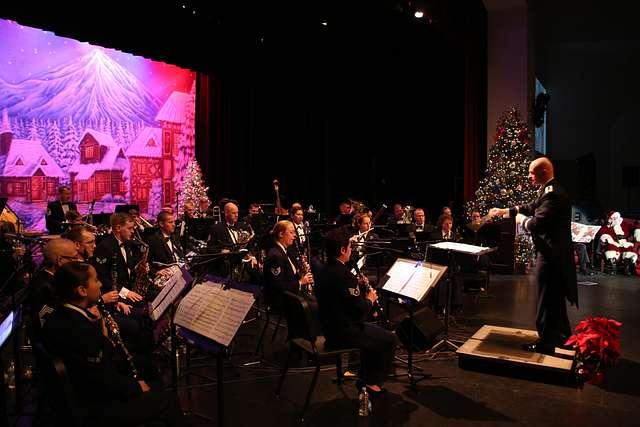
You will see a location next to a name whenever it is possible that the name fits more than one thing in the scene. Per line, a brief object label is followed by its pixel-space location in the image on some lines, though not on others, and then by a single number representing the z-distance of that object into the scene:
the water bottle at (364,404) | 4.13
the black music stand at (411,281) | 4.51
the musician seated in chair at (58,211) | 9.64
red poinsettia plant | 4.69
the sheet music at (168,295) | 3.78
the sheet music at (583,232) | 10.84
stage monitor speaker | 5.48
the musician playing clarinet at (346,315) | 4.07
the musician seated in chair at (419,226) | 8.33
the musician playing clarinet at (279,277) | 5.49
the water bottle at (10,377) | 4.72
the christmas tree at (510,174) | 12.14
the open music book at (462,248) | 5.45
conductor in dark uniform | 5.05
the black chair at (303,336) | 3.99
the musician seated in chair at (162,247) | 5.80
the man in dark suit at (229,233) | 6.98
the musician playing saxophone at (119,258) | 5.08
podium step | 4.85
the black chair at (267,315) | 5.54
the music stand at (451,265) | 5.51
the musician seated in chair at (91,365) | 2.94
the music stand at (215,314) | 3.27
